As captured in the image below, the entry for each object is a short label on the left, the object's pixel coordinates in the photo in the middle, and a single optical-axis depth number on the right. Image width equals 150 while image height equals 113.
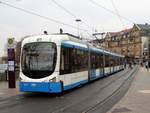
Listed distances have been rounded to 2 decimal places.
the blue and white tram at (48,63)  9.41
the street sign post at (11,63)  11.97
